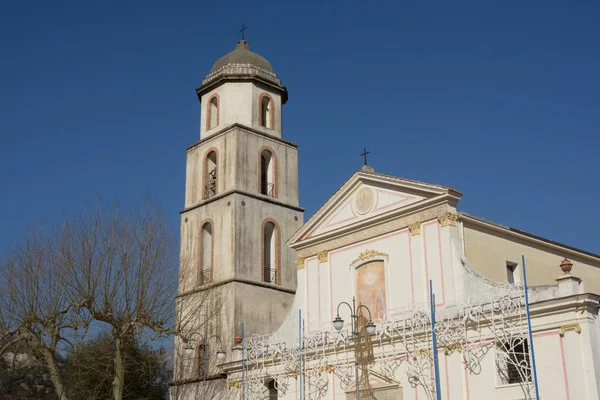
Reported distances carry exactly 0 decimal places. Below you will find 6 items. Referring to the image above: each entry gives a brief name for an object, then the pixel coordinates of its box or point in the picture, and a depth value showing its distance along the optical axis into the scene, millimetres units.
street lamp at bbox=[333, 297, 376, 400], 20391
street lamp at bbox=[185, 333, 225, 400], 29859
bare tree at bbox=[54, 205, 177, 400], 26262
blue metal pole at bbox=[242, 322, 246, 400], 28009
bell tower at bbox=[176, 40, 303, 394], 31625
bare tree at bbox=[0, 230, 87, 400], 26281
